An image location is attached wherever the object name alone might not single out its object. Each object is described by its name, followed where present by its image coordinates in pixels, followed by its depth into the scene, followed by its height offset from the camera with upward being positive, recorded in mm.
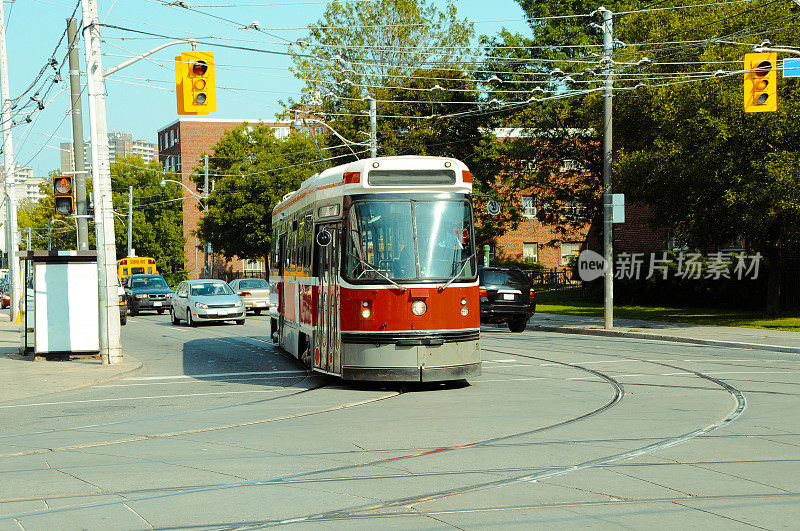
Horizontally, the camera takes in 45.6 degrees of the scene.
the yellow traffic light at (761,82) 19469 +3305
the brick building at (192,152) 98250 +10423
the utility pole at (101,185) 19031 +1331
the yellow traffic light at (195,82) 17484 +3097
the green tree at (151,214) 95750 +3764
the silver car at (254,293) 40938 -1883
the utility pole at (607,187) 27125 +1689
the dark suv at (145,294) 45469 -2098
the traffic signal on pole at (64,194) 20766 +1264
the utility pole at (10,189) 35781 +2458
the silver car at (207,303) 33406 -1877
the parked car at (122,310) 34950 -2228
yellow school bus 65125 -1062
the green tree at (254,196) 64500 +3658
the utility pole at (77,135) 24656 +3176
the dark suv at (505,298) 27906 -1550
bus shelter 20859 -1123
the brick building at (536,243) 52156 +169
